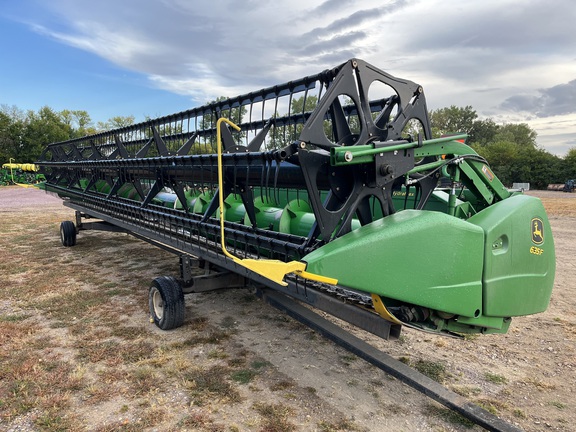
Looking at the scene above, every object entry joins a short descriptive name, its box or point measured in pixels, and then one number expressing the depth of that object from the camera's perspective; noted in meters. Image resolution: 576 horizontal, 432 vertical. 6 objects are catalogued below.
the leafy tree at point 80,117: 59.06
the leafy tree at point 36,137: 41.03
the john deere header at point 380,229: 2.41
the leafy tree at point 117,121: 62.22
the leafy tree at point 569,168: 37.19
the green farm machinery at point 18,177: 29.20
